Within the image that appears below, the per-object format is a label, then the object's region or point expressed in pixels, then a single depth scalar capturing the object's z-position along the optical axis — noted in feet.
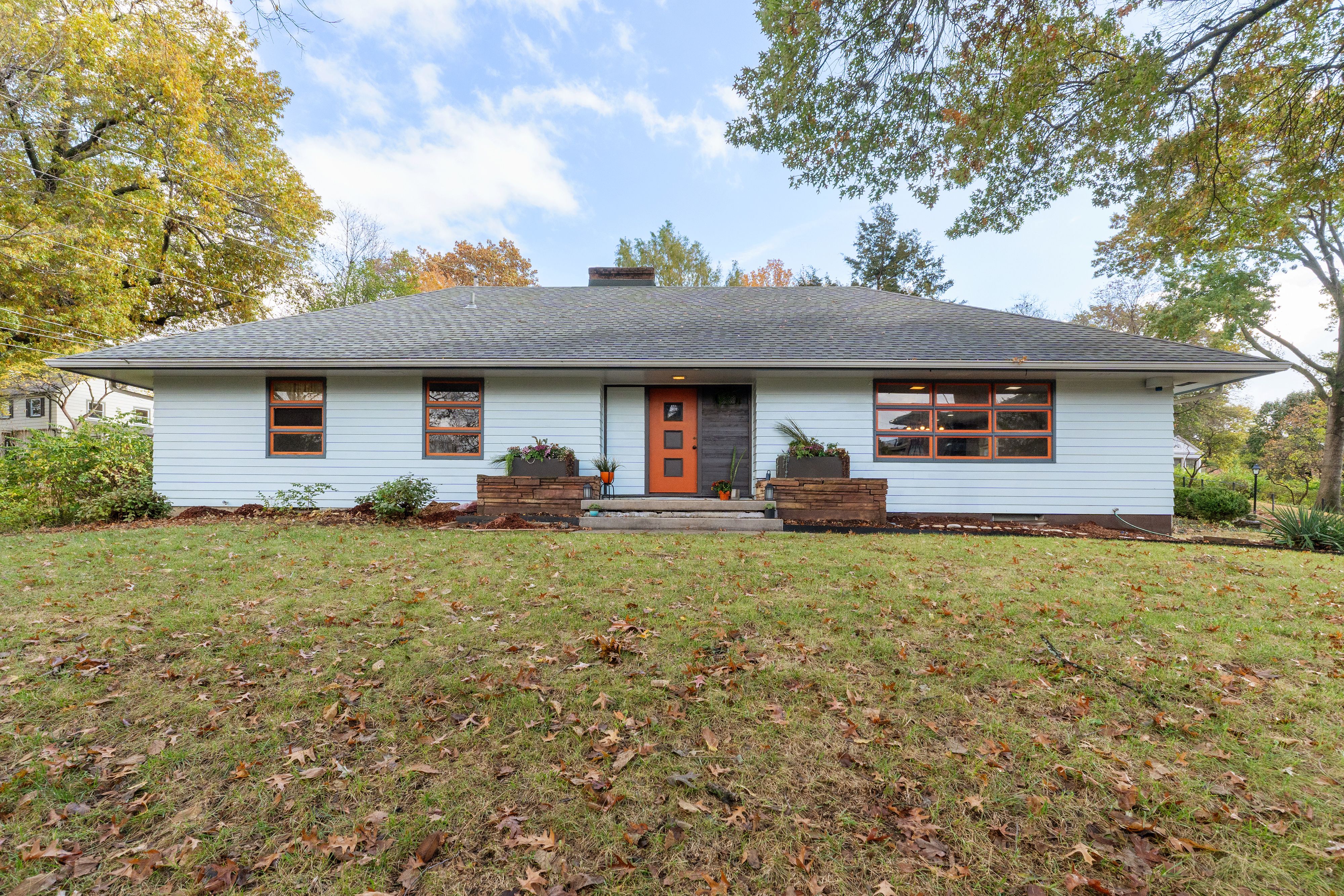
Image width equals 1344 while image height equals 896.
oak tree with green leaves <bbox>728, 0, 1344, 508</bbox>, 17.28
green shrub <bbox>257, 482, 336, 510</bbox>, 28.32
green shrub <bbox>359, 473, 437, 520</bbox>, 25.22
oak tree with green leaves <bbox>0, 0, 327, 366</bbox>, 39.83
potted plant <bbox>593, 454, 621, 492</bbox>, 29.99
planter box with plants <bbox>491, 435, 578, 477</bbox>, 27.84
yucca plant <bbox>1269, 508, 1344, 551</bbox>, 22.68
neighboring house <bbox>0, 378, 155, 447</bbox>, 63.72
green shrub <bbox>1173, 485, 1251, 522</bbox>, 31.27
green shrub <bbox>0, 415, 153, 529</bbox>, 26.11
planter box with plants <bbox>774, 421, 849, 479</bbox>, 27.66
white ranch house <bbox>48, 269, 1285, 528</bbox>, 27.96
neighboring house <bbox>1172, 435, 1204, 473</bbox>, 64.75
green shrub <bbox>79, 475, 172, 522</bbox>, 25.77
